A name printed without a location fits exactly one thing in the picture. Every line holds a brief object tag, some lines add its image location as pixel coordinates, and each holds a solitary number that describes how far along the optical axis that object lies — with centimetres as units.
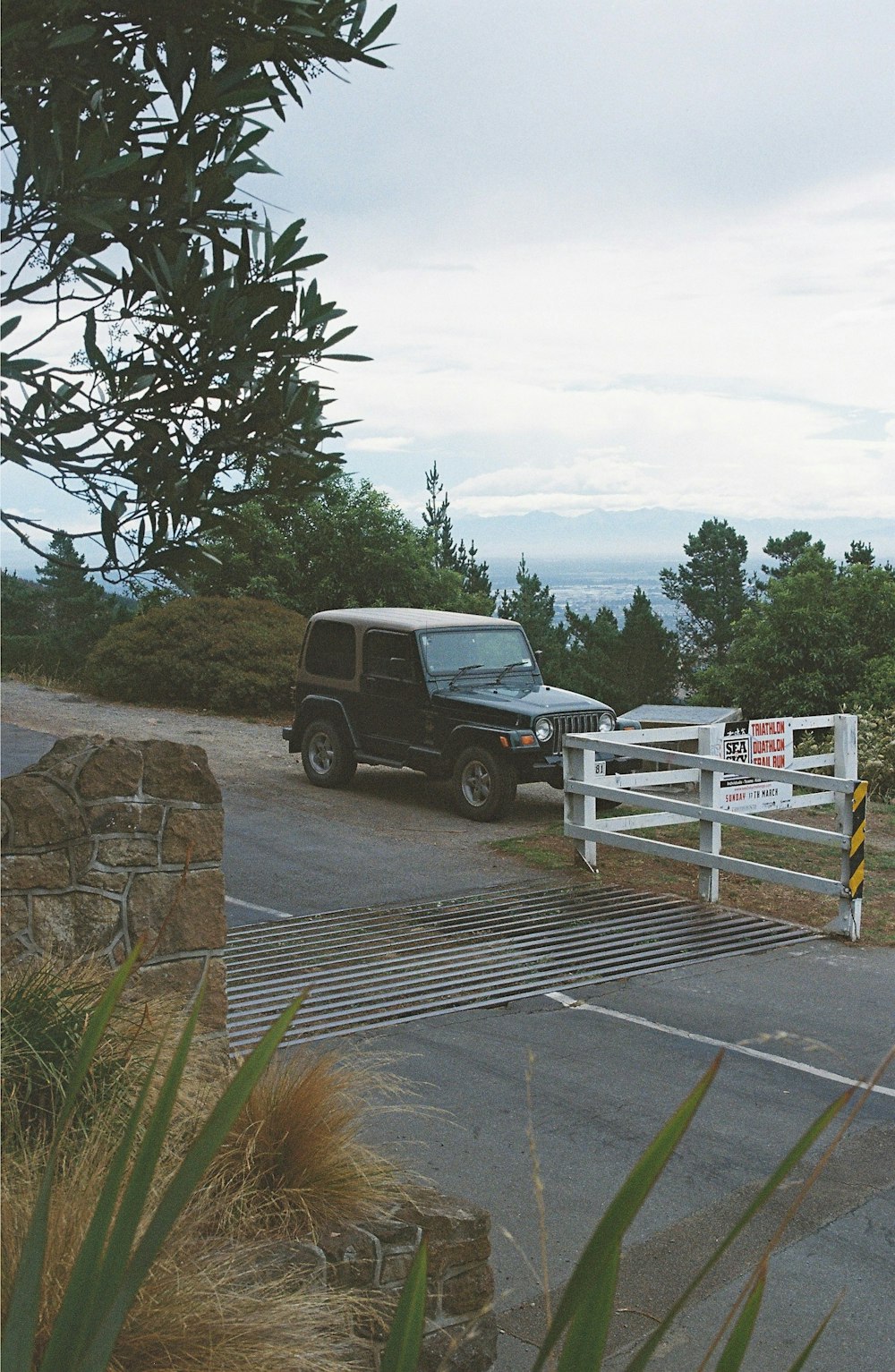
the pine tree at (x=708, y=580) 5169
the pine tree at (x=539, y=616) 3944
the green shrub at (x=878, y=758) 1816
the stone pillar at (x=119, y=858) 568
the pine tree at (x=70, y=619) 2972
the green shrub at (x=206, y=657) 2312
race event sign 1092
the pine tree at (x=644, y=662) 3731
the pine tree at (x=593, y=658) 3755
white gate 1013
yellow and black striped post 1001
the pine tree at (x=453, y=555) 3778
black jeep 1395
